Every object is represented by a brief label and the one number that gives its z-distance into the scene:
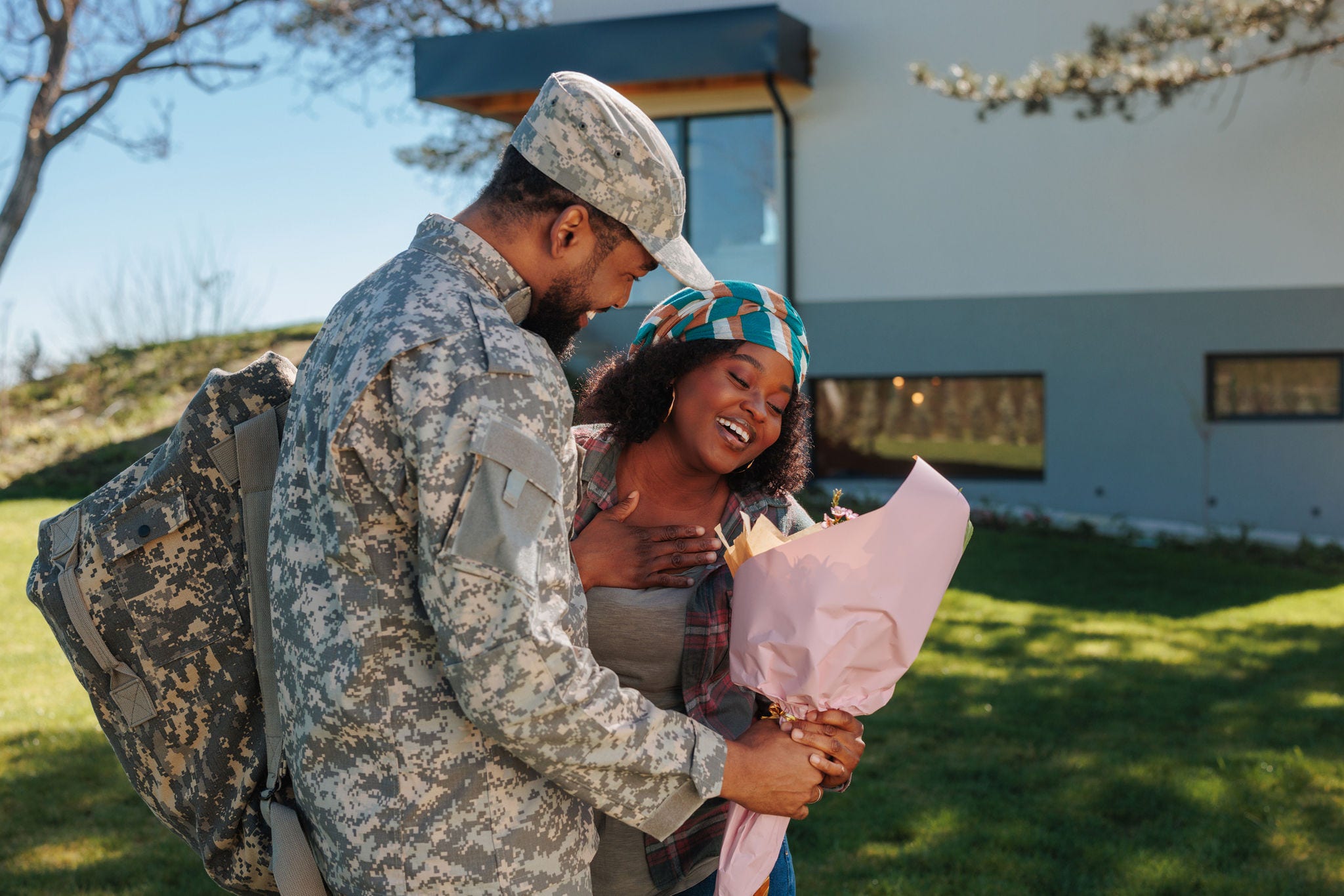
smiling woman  2.36
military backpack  1.87
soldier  1.58
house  12.23
